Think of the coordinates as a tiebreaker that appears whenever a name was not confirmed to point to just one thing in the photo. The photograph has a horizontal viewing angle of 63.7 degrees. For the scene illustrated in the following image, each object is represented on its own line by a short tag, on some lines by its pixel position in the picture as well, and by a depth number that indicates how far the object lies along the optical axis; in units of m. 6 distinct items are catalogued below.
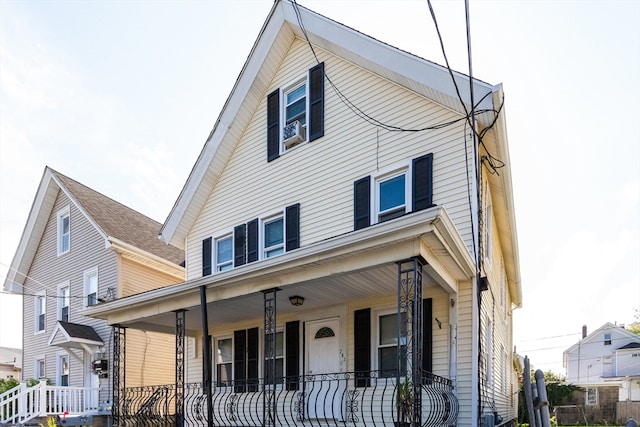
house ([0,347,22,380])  39.25
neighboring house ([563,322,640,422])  27.94
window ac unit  10.71
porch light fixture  8.56
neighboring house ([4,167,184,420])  15.49
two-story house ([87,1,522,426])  7.15
